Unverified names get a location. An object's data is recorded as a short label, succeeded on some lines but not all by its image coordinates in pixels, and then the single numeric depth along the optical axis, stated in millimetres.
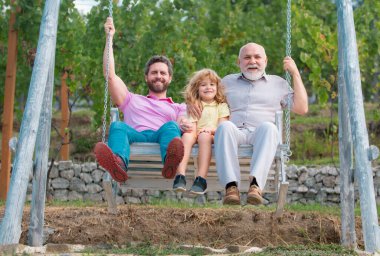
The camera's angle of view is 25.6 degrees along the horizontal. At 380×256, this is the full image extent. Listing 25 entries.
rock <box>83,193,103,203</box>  11600
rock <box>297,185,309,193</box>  11734
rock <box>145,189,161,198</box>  11505
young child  6070
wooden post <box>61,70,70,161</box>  11500
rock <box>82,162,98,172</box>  11680
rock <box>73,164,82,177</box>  11656
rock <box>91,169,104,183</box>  11641
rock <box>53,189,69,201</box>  11562
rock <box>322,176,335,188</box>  11734
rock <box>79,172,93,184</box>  11656
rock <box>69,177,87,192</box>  11656
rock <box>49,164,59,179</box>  11594
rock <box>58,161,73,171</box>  11633
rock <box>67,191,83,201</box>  11586
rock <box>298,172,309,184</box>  11789
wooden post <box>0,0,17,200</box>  10227
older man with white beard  5844
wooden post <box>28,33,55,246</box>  6594
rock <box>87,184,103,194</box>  11648
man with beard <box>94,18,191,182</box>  5902
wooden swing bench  6061
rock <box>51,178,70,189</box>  11617
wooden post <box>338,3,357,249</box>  6934
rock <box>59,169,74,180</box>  11625
